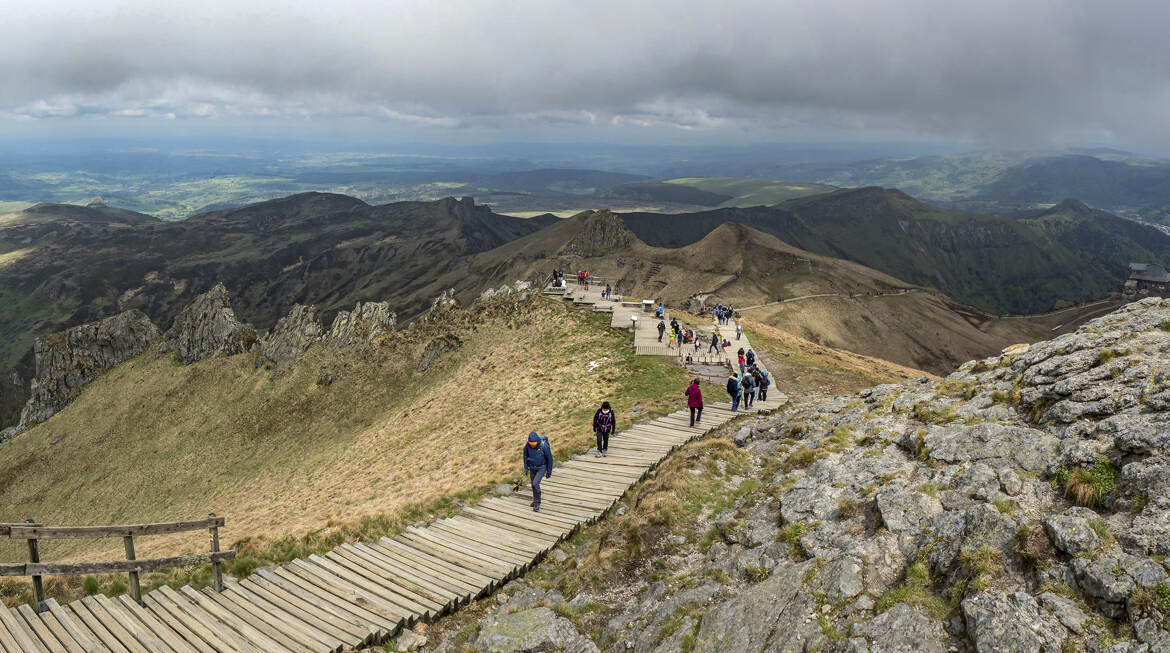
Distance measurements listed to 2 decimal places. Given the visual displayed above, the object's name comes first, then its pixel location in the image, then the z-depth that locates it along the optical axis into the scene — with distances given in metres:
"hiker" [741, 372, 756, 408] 28.88
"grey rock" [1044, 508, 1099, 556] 9.40
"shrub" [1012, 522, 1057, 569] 9.57
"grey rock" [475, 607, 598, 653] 11.80
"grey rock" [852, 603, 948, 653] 9.01
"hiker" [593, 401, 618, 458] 23.22
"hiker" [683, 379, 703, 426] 25.94
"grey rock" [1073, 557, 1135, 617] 8.36
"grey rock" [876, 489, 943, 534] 12.10
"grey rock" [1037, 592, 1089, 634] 8.41
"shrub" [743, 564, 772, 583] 12.26
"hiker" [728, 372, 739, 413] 28.70
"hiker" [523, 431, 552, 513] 19.03
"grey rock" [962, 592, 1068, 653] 8.32
